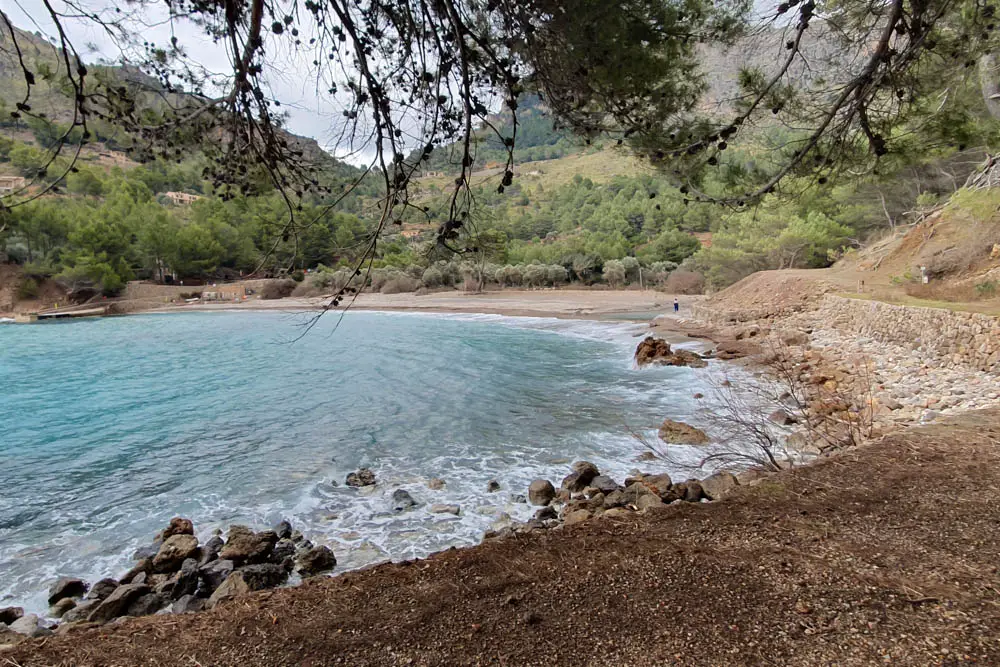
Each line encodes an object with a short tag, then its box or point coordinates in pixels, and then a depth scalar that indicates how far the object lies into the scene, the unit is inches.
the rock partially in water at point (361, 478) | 247.4
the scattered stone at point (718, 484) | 176.6
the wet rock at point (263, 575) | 150.7
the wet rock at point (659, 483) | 187.0
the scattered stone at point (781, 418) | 277.4
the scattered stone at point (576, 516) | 168.6
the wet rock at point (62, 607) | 150.1
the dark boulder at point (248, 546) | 169.5
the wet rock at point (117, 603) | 139.5
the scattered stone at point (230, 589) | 134.3
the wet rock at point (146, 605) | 144.5
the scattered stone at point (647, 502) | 169.3
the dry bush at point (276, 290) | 1707.7
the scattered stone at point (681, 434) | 272.8
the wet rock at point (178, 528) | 194.9
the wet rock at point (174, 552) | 168.4
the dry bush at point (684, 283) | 1219.2
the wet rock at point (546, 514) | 190.6
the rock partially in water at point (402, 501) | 217.6
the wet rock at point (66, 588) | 158.1
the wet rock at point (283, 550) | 173.0
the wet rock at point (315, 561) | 165.9
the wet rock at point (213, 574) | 153.7
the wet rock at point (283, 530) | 192.5
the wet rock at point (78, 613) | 141.4
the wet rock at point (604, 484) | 208.2
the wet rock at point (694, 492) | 177.0
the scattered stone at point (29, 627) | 128.2
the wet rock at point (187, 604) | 139.4
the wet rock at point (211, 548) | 173.6
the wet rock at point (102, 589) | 156.9
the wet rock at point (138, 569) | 163.8
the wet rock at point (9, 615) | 144.3
